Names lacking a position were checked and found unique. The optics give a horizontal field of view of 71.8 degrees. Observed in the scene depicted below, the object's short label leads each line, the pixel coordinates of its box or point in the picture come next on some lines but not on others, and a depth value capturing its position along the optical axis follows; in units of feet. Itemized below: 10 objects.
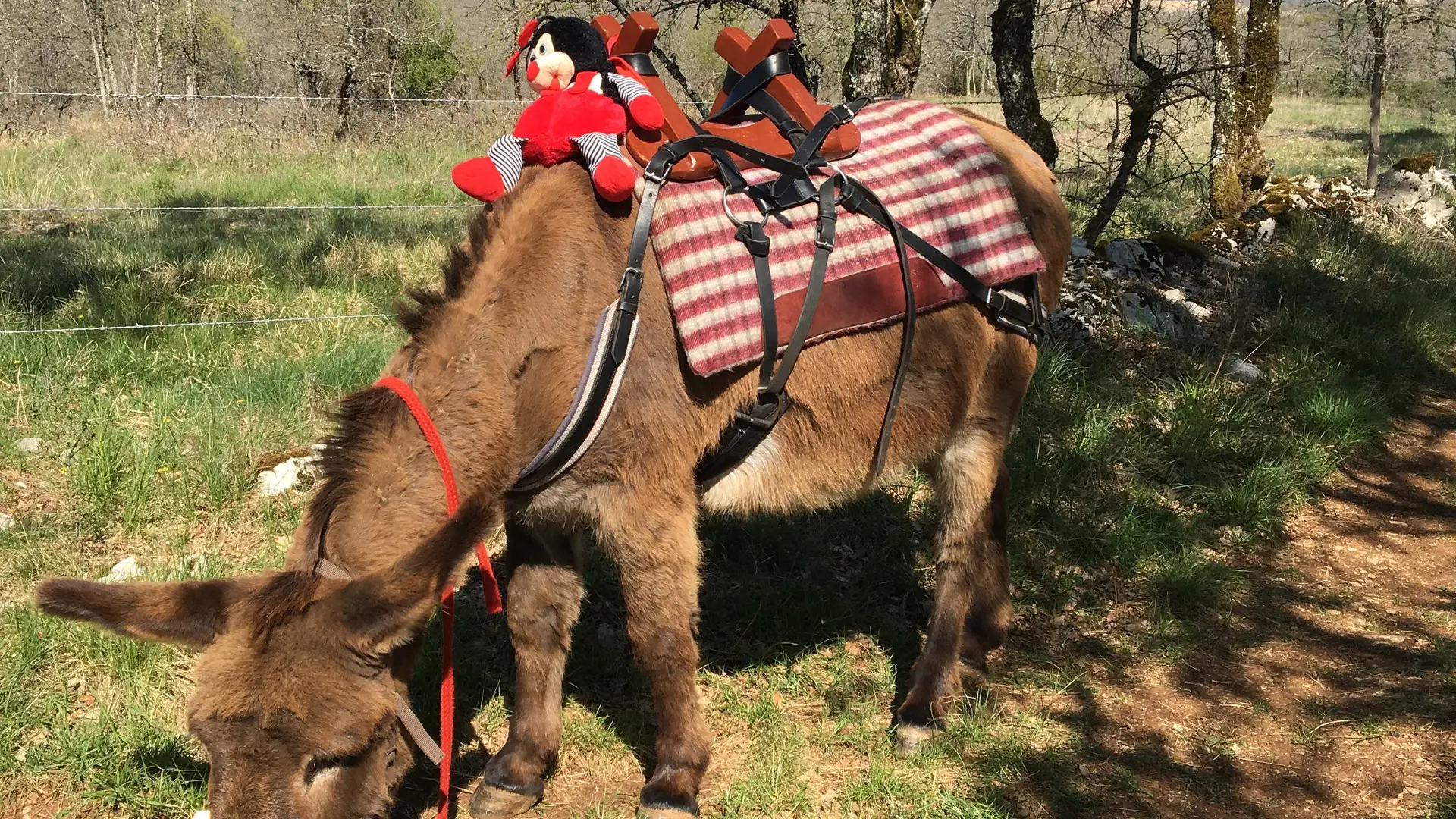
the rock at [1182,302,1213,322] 21.71
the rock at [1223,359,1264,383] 19.62
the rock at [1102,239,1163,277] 23.12
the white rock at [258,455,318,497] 14.20
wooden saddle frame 9.79
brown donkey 6.82
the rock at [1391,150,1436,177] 32.17
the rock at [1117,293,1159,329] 21.03
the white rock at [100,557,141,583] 12.26
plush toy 8.93
